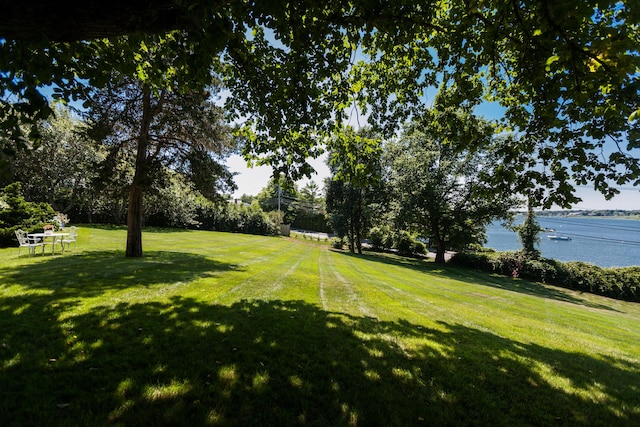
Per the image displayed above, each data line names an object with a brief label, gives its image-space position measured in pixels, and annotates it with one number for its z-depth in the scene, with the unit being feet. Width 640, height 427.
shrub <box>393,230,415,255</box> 106.56
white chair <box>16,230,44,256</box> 34.71
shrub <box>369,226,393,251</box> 112.37
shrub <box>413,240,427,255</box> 108.42
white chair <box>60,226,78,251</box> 40.36
